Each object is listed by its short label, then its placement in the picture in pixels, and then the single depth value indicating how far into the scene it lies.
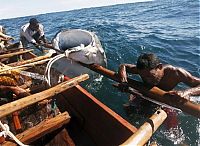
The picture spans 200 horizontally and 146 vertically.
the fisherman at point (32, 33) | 5.47
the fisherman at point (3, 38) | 6.17
